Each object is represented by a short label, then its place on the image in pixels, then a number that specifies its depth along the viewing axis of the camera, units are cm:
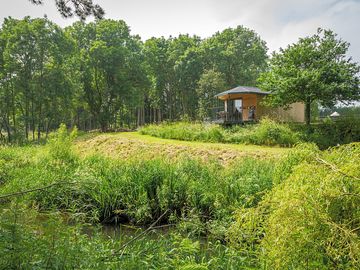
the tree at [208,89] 3006
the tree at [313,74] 1388
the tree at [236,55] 3556
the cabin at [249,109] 1972
